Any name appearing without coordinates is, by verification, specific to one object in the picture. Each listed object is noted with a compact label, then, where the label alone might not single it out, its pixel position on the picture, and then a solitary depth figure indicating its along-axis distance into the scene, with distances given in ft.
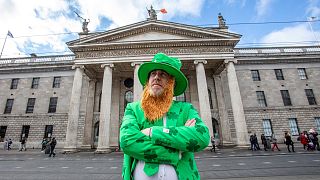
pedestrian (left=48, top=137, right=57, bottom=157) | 53.44
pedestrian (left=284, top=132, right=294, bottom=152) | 48.99
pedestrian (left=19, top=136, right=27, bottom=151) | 70.95
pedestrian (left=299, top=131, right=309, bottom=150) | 52.49
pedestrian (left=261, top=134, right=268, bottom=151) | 57.16
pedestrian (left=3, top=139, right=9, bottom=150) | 77.36
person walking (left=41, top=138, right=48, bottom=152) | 67.31
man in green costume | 4.50
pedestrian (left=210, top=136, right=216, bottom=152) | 57.00
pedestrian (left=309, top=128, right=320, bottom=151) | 48.94
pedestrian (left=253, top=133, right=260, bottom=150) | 56.18
